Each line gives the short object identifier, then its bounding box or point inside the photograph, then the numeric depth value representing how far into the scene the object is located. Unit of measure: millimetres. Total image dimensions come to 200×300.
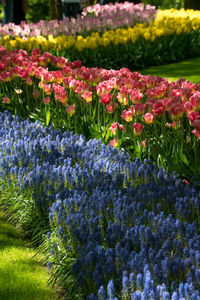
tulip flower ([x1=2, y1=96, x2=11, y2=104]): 7198
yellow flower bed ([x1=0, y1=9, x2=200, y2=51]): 11758
